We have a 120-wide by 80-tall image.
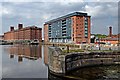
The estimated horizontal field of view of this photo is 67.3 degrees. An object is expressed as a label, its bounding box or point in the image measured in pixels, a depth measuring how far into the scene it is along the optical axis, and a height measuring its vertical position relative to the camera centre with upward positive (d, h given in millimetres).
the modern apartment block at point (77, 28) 67862 +9089
